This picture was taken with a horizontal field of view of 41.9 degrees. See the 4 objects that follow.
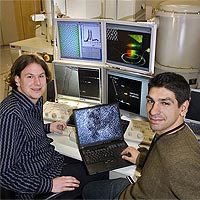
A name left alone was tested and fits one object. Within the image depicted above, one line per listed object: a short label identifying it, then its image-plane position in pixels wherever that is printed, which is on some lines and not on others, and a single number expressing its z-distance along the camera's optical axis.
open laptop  1.51
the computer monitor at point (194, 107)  1.50
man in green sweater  0.90
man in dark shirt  1.20
